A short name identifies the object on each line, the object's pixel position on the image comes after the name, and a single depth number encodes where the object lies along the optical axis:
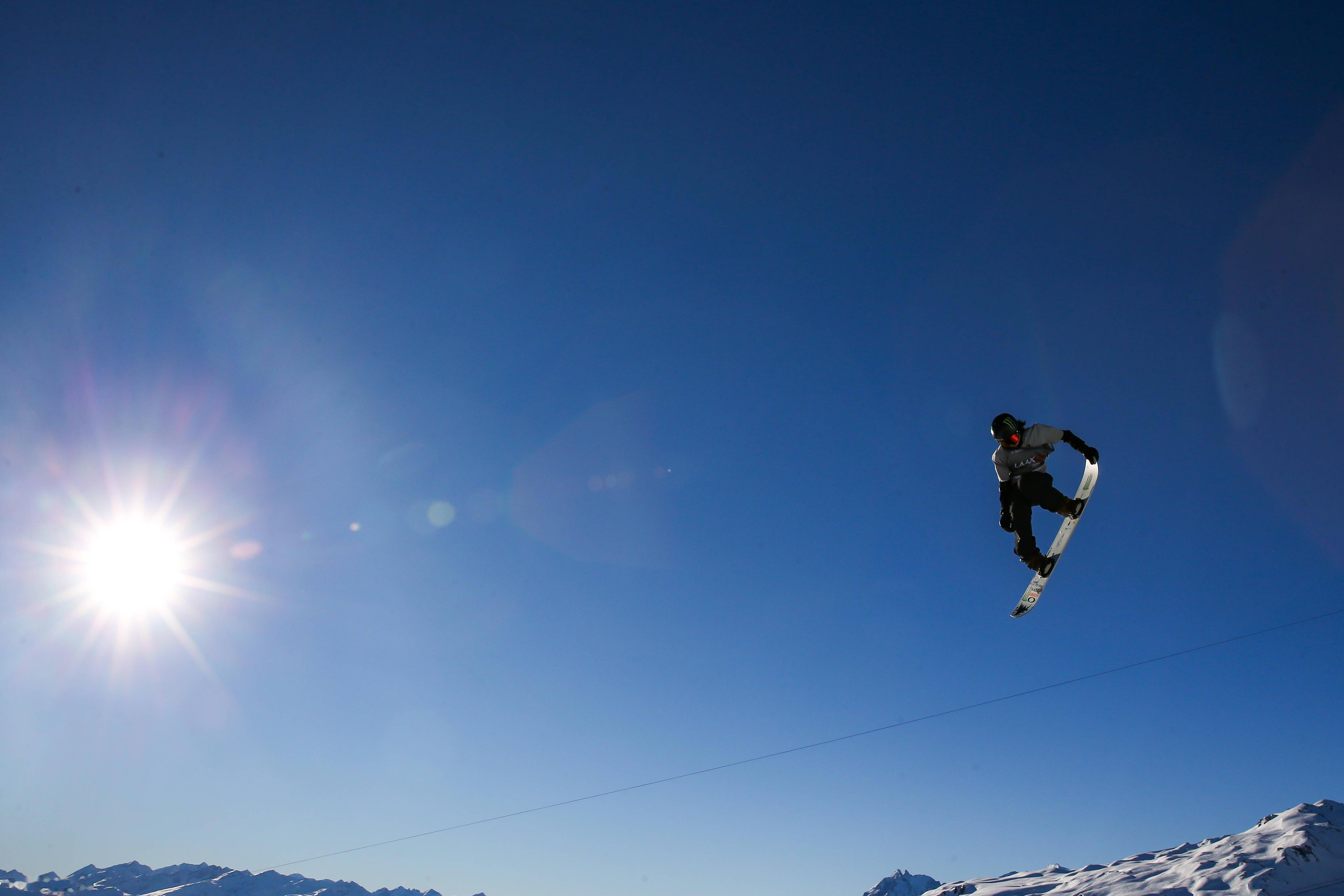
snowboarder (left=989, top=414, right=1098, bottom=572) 9.41
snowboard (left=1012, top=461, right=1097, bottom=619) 11.28
